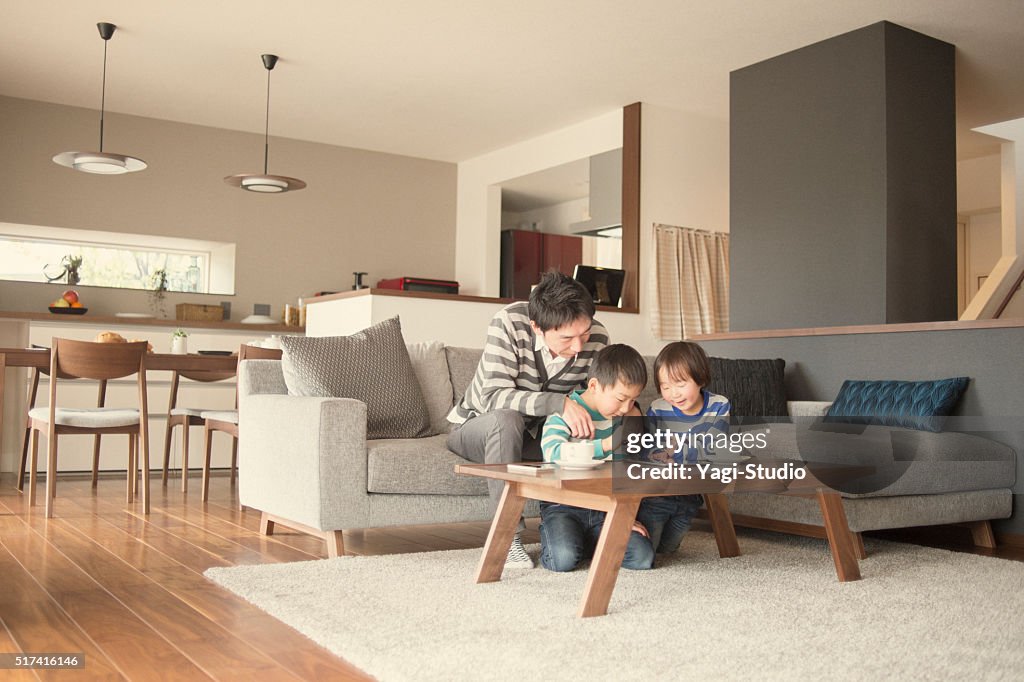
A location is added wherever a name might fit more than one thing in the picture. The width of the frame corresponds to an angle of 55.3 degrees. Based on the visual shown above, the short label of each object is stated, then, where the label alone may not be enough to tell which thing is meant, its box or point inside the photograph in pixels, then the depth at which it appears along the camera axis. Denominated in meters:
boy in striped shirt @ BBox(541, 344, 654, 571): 2.70
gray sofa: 3.12
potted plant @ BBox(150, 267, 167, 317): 7.46
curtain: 7.12
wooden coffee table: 2.31
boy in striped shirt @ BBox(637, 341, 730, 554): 2.80
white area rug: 1.93
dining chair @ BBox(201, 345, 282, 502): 4.84
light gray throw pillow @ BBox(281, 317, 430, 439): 3.52
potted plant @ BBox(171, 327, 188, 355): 5.45
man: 3.00
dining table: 4.70
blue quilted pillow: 4.00
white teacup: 2.49
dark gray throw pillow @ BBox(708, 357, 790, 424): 4.61
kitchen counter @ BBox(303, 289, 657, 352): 6.01
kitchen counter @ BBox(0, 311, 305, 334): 6.43
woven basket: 7.28
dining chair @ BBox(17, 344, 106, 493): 5.32
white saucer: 2.49
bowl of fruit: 6.68
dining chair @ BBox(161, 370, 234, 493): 5.23
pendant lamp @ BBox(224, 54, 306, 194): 6.13
